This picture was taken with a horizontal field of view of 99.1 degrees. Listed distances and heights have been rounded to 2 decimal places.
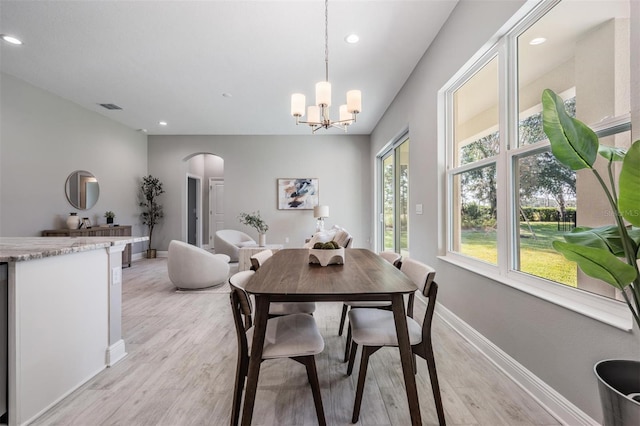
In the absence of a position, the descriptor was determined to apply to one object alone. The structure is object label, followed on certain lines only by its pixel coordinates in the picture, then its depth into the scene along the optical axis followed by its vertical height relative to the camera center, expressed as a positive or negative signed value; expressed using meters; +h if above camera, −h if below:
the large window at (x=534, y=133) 1.30 +0.52
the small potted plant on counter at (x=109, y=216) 5.14 -0.01
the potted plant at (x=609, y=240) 0.79 -0.08
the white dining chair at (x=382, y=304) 1.80 -0.59
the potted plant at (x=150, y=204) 6.21 +0.27
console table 4.05 -0.27
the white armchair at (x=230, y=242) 5.29 -0.54
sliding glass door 4.45 +0.32
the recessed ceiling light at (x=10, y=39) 2.85 +1.88
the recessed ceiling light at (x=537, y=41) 1.68 +1.10
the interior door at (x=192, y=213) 7.51 +0.07
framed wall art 6.39 +0.58
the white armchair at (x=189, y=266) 3.61 -0.68
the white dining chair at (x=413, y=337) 1.33 -0.61
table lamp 5.60 +0.07
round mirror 4.51 +0.46
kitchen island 1.35 -0.58
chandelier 2.45 +1.08
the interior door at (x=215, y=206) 8.01 +0.28
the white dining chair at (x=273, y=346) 1.24 -0.62
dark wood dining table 1.18 -0.34
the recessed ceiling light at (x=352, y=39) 2.80 +1.85
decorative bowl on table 1.77 -0.26
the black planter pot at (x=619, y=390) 0.79 -0.57
